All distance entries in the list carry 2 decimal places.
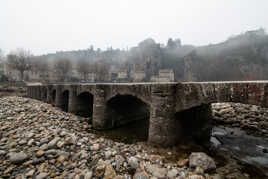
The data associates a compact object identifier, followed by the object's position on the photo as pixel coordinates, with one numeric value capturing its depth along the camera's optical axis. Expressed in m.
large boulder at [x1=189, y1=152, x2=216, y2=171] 4.20
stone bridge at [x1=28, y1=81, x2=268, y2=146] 3.81
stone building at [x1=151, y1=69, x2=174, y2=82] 59.64
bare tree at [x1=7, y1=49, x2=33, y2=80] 32.03
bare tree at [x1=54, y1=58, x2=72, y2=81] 44.72
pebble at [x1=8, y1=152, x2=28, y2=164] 3.74
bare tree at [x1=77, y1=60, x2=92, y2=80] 49.38
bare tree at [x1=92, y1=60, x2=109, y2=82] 52.53
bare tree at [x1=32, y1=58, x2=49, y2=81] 45.03
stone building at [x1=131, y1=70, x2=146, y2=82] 65.40
